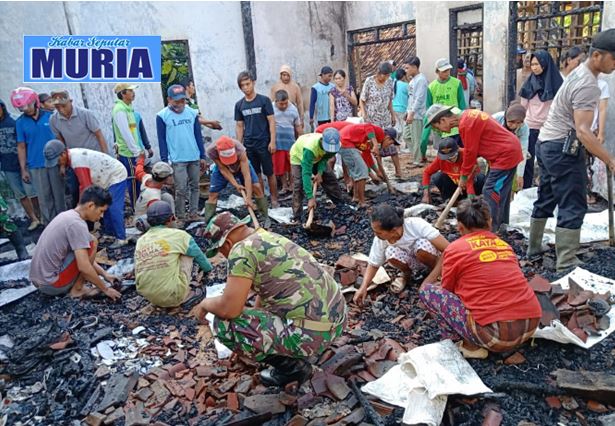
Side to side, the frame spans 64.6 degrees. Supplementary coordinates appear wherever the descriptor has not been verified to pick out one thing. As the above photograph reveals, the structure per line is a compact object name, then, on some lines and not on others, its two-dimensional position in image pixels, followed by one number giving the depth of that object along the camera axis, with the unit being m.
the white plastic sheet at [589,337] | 3.35
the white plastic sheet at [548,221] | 5.20
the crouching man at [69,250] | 4.51
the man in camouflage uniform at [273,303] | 2.93
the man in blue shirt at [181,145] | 6.96
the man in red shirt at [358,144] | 6.80
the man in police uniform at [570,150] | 3.96
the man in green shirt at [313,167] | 5.99
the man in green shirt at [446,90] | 7.94
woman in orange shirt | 3.12
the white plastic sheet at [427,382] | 2.90
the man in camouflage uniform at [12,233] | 5.66
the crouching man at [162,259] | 4.35
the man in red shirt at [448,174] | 5.70
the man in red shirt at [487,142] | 4.96
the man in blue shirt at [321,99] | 8.92
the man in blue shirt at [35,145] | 6.54
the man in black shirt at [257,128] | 7.28
